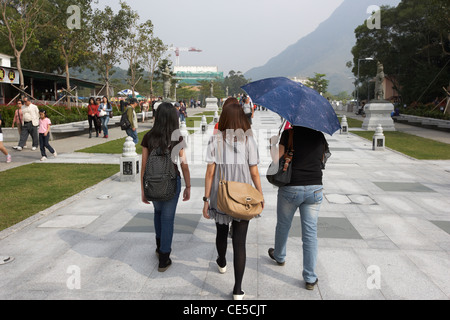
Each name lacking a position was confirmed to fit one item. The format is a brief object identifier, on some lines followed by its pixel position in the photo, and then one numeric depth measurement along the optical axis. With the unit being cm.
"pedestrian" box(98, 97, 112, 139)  1588
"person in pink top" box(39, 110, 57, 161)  1055
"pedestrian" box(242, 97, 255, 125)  1541
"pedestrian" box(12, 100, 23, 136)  1250
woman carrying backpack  381
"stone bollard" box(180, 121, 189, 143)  1573
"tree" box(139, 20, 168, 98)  3537
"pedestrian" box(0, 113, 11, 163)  1032
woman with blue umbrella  342
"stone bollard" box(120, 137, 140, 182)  828
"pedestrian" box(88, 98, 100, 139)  1570
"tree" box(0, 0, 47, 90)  1920
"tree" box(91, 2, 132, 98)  3266
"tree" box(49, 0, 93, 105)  2684
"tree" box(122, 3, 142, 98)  3391
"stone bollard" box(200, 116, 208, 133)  2028
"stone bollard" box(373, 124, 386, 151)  1334
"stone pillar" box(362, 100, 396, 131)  2219
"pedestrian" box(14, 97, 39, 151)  1210
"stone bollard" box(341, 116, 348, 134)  1944
